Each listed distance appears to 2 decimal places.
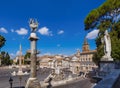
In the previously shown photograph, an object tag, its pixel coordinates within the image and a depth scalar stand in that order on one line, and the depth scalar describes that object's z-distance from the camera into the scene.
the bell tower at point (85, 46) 41.05
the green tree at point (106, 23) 10.57
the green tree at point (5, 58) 34.44
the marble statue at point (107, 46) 6.52
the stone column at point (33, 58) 4.98
